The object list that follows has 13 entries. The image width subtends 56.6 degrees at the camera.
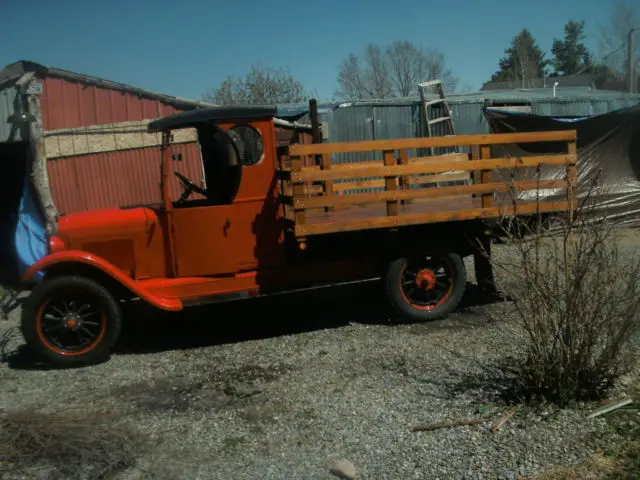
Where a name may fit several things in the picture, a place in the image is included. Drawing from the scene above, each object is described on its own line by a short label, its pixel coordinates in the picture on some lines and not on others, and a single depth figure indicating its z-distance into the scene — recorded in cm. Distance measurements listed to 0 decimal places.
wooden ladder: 1351
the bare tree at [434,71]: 4470
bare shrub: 396
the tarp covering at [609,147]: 1129
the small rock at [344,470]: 340
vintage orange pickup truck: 561
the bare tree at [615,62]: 3516
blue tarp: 929
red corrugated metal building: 1026
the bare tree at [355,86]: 4176
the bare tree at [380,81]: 4188
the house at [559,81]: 4444
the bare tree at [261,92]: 2884
